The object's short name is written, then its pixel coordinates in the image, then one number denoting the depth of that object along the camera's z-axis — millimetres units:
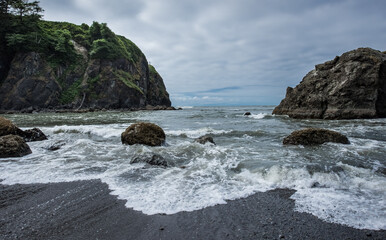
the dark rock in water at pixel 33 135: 8868
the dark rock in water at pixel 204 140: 7765
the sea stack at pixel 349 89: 17016
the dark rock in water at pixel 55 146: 7188
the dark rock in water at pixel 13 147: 5927
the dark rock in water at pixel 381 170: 4363
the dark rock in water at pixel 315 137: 7461
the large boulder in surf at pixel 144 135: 7945
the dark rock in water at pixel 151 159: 5152
